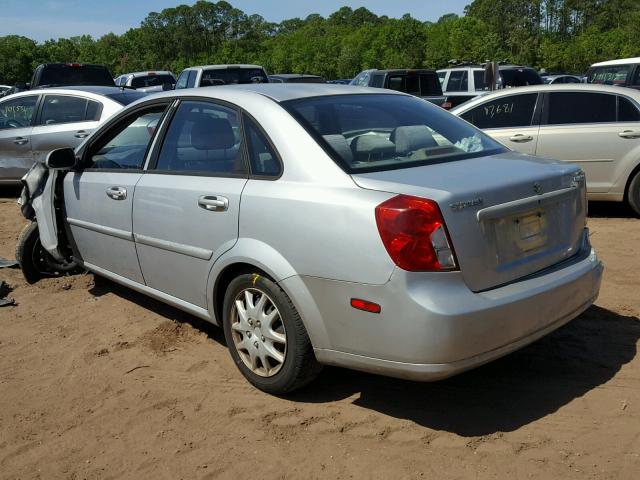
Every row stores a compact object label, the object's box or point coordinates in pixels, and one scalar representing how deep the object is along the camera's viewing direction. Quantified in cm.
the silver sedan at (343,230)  307
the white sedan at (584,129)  766
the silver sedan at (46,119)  949
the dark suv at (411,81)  1591
